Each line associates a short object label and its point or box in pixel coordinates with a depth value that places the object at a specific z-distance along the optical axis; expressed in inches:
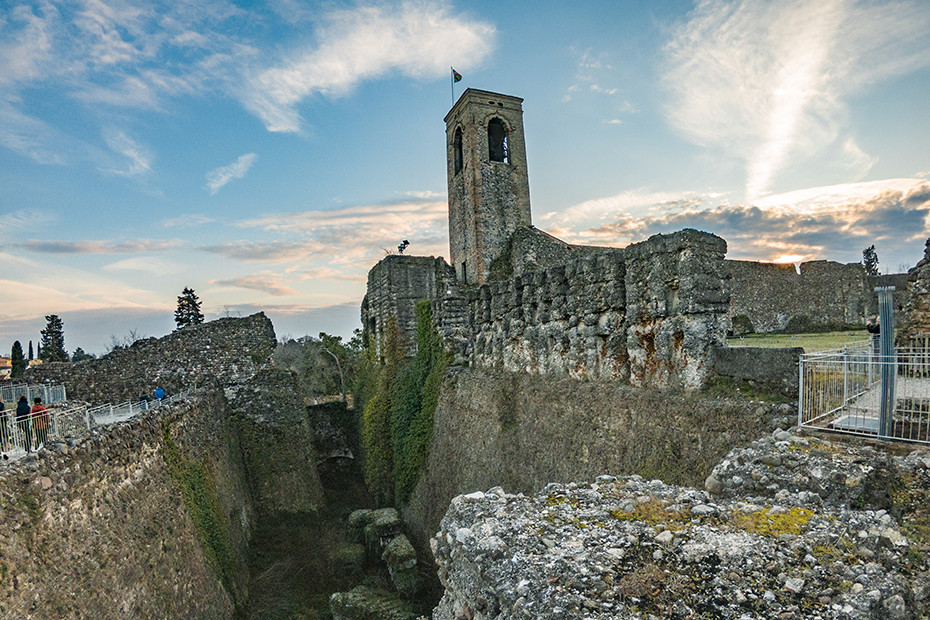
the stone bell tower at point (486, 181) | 1047.6
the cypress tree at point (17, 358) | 1414.1
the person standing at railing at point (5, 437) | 331.9
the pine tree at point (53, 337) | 1874.3
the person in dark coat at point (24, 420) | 351.3
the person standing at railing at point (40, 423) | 386.9
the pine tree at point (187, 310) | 2074.3
